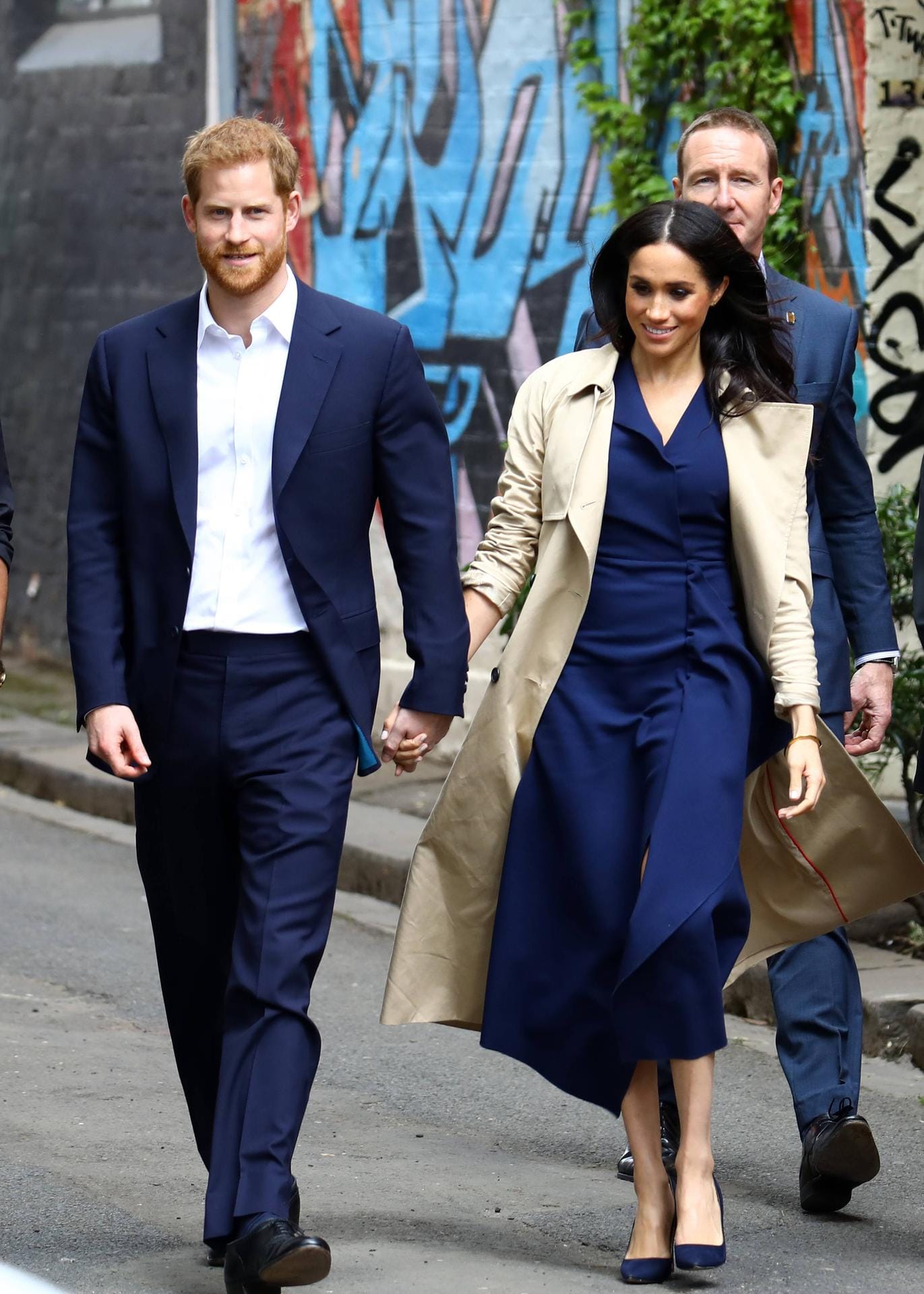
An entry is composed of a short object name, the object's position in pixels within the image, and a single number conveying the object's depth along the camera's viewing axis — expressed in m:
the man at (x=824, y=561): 9.13
